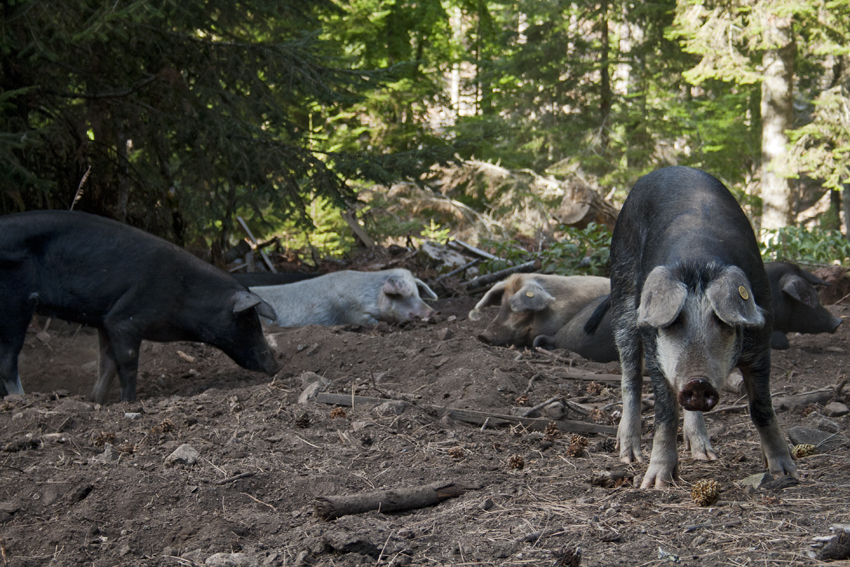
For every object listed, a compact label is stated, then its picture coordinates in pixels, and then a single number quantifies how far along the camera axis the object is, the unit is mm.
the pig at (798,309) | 6508
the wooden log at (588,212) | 12047
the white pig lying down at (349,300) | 8383
